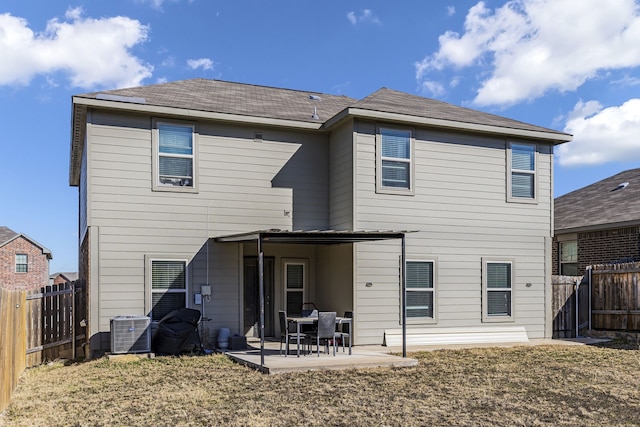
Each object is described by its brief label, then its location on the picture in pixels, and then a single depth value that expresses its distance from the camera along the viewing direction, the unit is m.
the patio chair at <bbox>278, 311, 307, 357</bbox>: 10.19
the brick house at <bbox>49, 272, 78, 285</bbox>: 44.00
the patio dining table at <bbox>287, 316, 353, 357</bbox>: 10.16
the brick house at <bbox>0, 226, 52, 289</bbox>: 32.30
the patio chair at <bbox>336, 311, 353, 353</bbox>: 10.95
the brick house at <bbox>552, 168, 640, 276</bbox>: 15.88
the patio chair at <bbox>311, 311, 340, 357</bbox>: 10.13
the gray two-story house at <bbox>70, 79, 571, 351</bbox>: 11.22
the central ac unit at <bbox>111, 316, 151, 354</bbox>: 10.25
